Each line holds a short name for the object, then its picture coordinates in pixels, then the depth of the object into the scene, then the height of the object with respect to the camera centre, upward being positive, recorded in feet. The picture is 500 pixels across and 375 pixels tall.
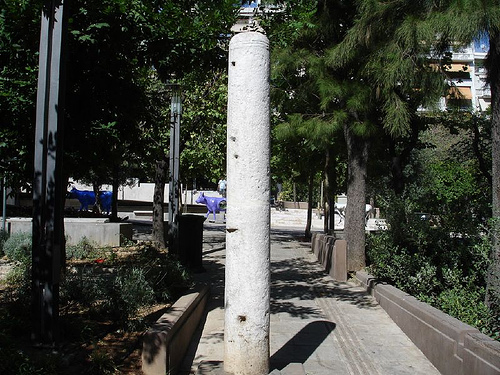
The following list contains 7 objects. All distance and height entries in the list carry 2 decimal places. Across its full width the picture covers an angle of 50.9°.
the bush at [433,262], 20.15 -2.85
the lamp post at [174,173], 37.64 +1.95
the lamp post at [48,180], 15.94 +0.51
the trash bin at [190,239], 36.19 -2.73
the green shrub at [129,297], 19.88 -3.82
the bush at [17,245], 34.83 -3.56
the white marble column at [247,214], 13.52 -0.35
